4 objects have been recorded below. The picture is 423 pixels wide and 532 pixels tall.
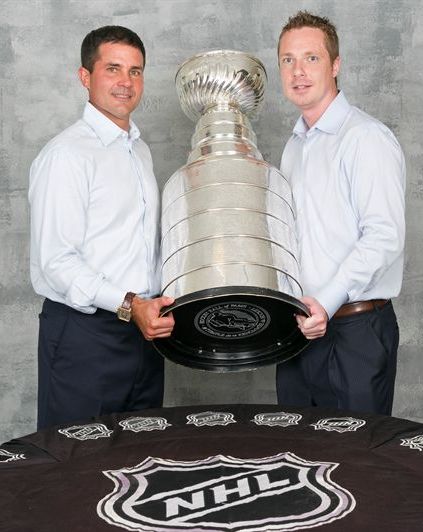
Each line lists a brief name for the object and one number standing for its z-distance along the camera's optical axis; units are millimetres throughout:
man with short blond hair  2402
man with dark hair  2525
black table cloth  1537
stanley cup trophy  2127
